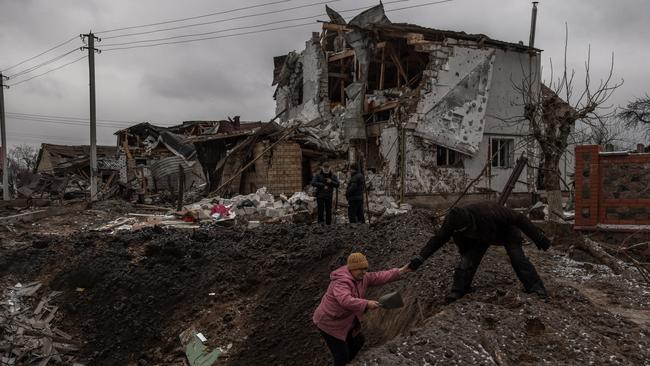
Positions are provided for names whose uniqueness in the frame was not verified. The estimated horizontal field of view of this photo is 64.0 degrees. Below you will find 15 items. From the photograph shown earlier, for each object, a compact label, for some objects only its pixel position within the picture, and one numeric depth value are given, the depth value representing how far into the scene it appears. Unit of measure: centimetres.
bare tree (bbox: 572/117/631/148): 1535
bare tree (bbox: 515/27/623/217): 1103
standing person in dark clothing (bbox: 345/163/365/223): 1098
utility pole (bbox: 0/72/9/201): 2654
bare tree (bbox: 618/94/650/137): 2530
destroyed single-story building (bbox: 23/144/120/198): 2540
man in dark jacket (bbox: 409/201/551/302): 497
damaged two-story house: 1642
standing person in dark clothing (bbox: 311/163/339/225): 1124
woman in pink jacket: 436
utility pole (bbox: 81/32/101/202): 2148
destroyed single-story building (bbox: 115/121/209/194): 2400
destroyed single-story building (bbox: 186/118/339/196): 1794
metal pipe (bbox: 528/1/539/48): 2869
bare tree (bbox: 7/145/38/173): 5777
